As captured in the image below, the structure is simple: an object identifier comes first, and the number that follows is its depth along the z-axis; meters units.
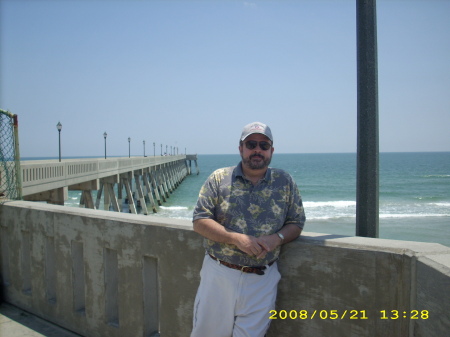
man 2.14
